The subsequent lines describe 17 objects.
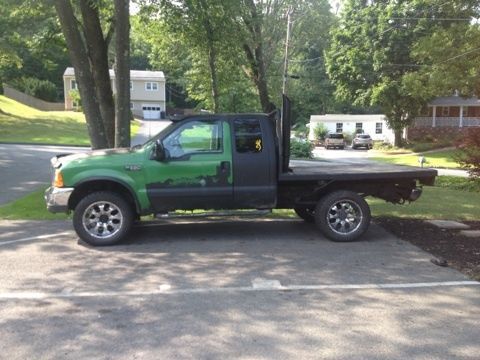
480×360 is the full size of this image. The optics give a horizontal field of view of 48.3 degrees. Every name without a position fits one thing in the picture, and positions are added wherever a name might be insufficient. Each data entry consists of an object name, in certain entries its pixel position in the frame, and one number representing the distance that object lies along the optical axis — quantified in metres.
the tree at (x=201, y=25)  14.71
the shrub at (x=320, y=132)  64.12
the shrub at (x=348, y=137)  63.14
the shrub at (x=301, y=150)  34.84
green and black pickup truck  7.78
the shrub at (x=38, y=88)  66.25
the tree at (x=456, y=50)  21.38
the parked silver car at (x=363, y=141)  54.69
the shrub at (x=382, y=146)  51.39
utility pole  23.80
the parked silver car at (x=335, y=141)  55.62
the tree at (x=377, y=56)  42.91
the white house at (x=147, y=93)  74.09
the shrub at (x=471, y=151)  13.52
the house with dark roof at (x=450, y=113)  52.16
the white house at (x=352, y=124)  60.78
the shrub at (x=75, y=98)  63.37
